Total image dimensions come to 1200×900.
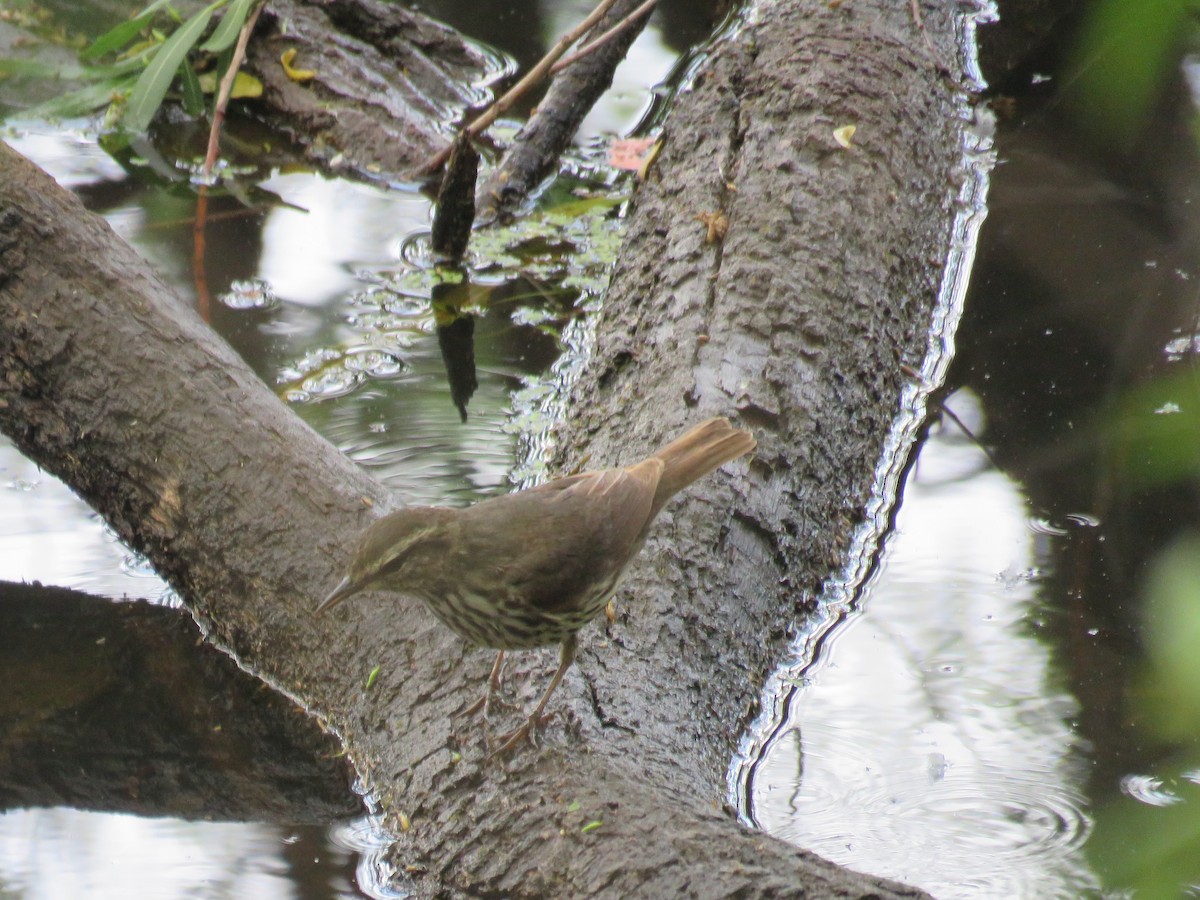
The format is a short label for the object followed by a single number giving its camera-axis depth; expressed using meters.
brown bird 5.84
